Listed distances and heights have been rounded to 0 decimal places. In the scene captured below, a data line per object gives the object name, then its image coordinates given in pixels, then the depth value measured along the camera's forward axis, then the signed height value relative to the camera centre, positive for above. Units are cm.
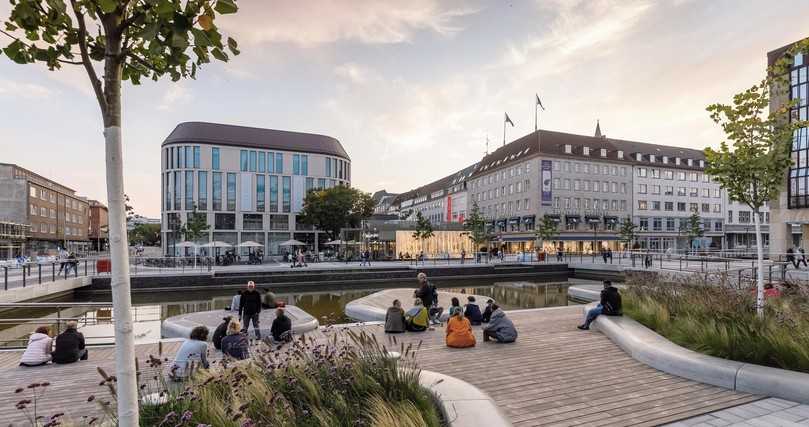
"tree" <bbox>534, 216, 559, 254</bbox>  5578 -90
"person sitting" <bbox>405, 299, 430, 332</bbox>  1131 -261
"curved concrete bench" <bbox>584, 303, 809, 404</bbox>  593 -239
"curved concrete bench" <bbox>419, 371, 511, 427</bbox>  467 -222
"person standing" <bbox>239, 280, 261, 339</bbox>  1212 -233
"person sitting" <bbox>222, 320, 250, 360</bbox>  801 -227
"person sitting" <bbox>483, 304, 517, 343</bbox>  956 -247
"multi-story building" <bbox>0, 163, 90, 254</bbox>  6819 +377
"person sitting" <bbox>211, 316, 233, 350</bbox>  1000 -261
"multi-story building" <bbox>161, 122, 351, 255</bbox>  6356 +770
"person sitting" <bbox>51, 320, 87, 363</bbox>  886 -254
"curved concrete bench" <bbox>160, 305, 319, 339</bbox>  1311 -327
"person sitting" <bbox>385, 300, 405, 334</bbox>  1134 -264
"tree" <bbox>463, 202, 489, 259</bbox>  4688 -65
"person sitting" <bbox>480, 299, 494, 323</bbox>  1180 -261
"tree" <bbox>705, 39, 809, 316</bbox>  927 +172
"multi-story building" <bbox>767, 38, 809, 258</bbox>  4000 +265
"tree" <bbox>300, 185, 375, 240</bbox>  5734 +236
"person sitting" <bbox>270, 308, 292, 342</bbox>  1053 -254
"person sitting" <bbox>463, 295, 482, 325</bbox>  1201 -261
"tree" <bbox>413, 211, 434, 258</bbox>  4384 -58
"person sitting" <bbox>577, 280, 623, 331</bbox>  1102 -227
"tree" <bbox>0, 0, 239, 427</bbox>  236 +111
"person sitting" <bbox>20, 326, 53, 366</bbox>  870 -257
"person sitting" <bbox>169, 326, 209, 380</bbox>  683 -210
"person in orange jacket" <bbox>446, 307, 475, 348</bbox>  927 -246
